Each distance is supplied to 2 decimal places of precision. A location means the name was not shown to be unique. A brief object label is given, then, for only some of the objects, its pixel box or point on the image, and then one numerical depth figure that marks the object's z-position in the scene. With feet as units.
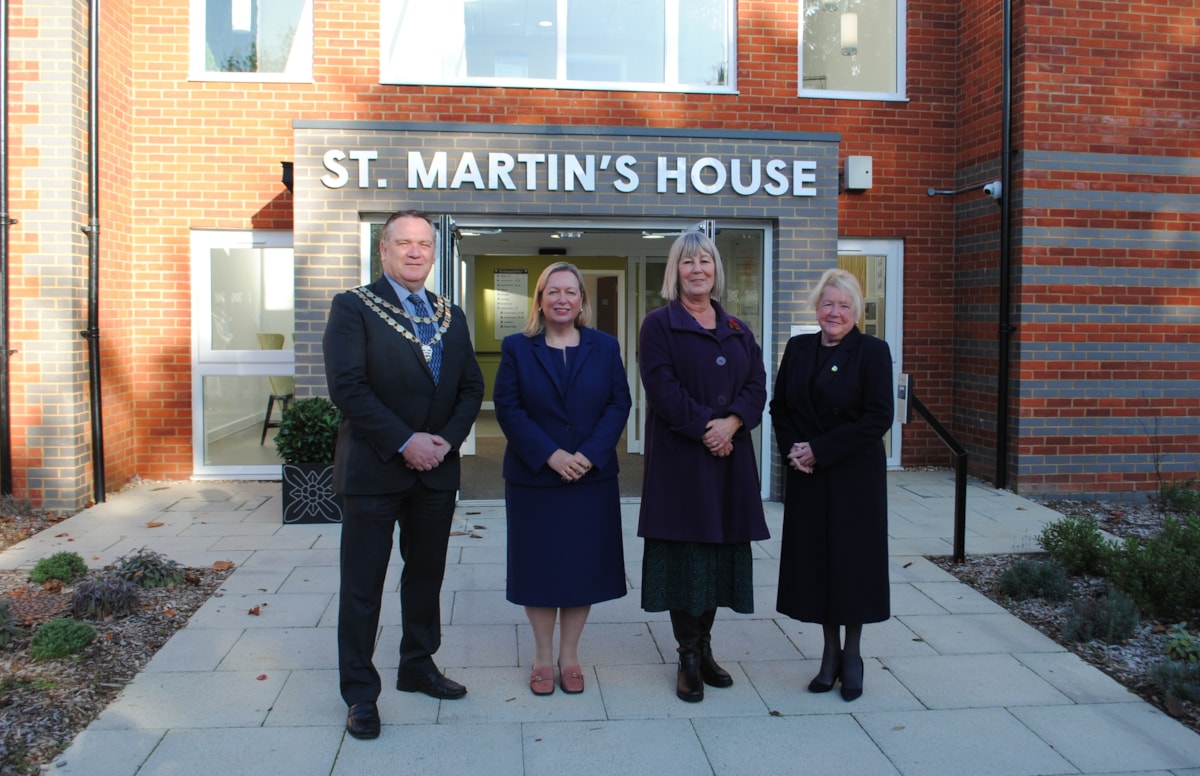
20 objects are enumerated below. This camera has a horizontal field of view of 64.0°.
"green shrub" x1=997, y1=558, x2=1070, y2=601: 17.15
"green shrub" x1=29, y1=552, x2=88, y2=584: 17.51
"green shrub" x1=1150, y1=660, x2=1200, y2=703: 12.44
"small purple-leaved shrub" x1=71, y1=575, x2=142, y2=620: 15.57
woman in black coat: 12.56
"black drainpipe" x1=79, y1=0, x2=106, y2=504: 24.08
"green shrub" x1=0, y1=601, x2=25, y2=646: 14.40
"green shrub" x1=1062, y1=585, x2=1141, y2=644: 14.98
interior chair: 28.53
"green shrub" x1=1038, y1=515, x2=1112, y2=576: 18.37
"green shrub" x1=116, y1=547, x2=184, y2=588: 17.16
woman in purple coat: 12.42
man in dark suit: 11.39
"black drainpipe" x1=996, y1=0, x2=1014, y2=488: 26.58
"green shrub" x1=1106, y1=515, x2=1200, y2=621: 15.89
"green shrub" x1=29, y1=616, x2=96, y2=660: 13.78
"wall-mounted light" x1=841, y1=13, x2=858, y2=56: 29.78
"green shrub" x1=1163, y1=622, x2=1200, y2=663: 13.93
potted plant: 22.54
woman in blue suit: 12.42
